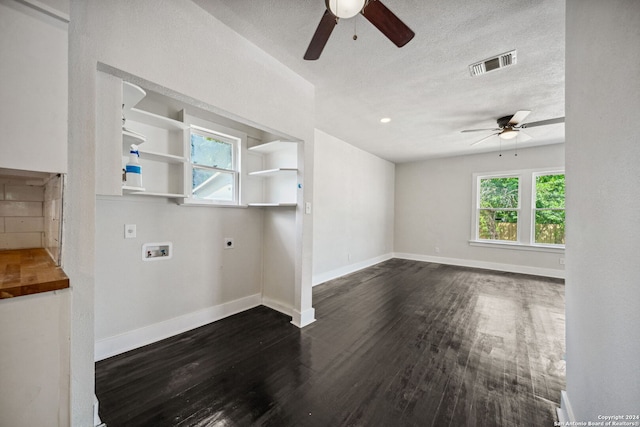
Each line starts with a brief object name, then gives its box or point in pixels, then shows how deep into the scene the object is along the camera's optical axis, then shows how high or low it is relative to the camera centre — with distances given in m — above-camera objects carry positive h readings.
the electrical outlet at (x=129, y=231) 2.06 -0.20
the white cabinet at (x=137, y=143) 1.33 +0.49
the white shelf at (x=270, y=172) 2.70 +0.47
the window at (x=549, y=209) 4.77 +0.09
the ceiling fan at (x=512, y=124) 3.07 +1.26
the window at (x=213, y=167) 2.65 +0.50
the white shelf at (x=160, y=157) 2.04 +0.47
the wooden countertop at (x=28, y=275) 0.81 -0.26
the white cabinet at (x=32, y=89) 0.96 +0.50
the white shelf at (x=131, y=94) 1.54 +0.79
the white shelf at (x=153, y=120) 1.94 +0.78
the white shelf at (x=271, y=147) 2.83 +0.80
